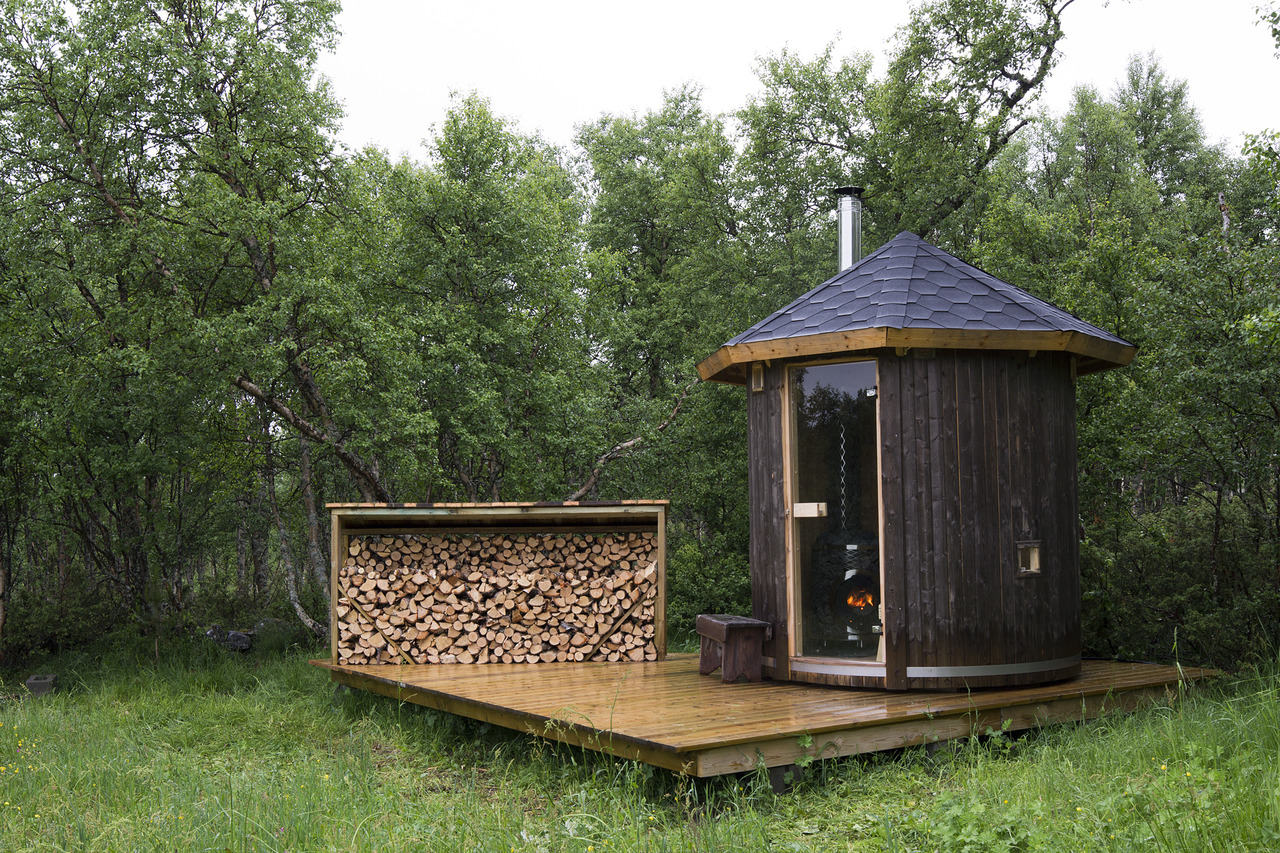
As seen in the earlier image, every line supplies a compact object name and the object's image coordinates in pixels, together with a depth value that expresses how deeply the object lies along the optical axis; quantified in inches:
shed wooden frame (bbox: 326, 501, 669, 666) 281.4
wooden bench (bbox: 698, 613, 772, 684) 241.9
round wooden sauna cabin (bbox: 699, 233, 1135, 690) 223.0
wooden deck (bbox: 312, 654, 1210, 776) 173.8
